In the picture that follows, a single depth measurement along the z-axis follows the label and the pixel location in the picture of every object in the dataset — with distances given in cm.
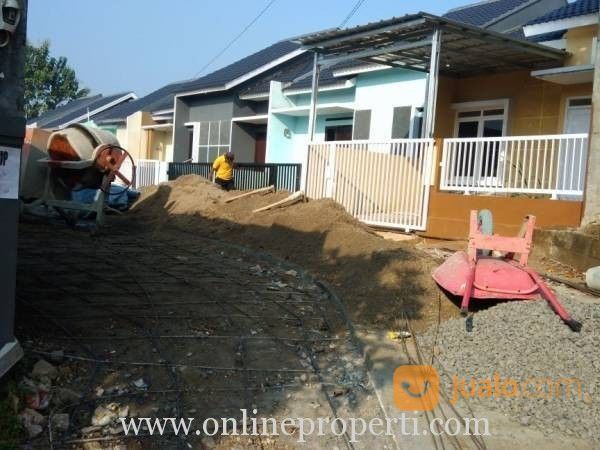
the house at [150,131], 2725
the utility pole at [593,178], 862
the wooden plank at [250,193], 1288
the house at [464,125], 958
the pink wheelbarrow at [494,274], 582
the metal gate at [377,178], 1065
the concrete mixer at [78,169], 1141
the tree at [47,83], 5731
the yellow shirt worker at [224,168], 1573
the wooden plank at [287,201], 1139
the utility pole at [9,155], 381
